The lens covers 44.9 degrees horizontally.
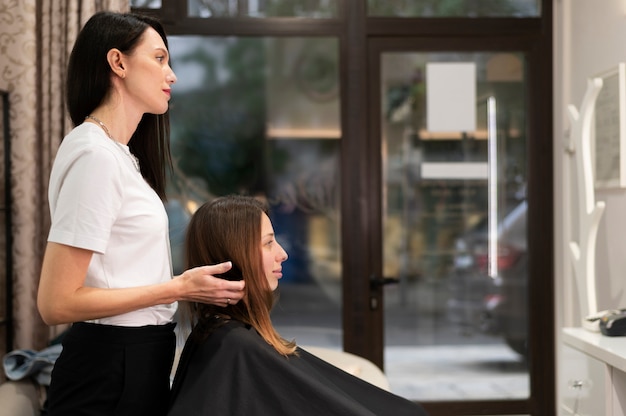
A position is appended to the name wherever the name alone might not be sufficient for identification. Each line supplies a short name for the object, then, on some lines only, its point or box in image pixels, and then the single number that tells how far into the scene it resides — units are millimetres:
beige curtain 3068
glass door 3732
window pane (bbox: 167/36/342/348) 3662
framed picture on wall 2949
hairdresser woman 1325
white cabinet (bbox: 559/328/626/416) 2297
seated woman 1625
